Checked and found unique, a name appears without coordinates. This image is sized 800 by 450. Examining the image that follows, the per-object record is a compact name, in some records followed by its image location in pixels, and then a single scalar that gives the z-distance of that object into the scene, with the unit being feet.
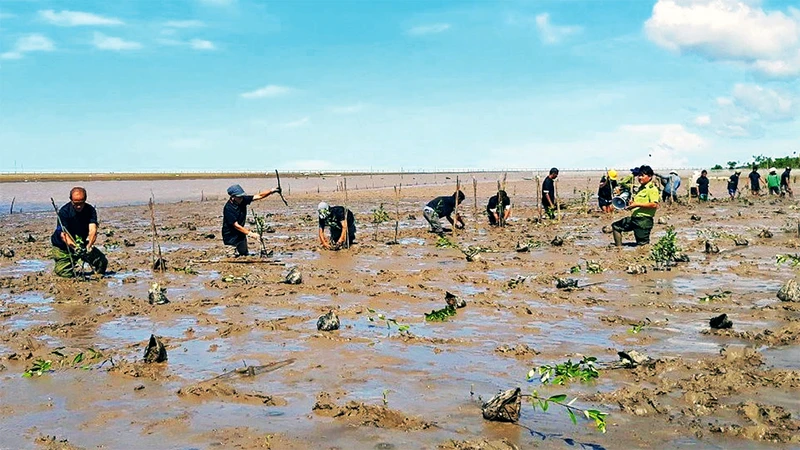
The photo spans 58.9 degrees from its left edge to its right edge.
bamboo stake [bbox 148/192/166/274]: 39.34
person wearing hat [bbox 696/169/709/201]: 89.71
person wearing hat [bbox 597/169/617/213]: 73.67
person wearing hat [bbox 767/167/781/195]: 101.65
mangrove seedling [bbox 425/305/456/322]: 26.04
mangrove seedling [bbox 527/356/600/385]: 17.19
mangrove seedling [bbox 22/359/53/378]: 20.45
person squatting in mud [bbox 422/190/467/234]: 55.52
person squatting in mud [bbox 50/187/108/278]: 36.42
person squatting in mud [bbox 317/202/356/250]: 47.11
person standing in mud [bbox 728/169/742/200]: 96.17
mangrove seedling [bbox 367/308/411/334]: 23.18
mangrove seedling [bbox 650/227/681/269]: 36.63
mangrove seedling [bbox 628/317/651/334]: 23.94
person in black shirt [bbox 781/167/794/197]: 100.51
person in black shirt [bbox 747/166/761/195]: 100.78
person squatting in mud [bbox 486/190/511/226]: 60.49
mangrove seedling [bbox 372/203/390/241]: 60.92
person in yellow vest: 43.34
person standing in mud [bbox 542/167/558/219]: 65.09
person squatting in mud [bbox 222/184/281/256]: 41.33
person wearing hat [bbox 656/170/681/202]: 84.72
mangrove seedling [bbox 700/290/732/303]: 28.48
